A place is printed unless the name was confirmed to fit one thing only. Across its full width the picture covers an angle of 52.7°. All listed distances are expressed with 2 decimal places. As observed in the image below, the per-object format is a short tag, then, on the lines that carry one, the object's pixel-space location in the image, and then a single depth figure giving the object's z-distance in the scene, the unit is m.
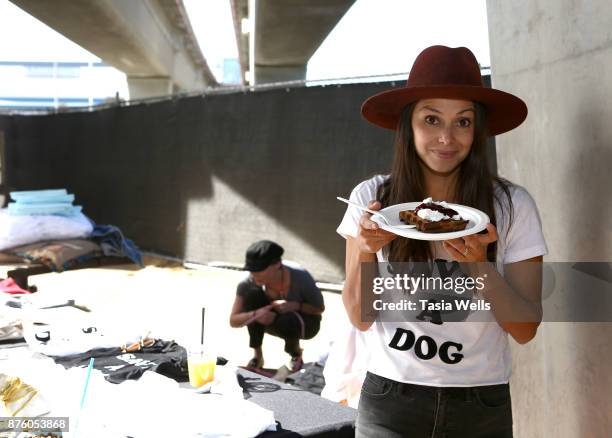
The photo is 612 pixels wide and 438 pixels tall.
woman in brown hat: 1.72
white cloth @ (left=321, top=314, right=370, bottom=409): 3.11
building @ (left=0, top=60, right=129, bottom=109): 42.66
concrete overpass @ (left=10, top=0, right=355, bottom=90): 10.77
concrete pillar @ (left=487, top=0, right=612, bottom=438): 1.95
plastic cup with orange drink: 2.40
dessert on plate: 1.72
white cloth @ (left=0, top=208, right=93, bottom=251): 9.79
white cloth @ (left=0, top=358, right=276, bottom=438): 1.90
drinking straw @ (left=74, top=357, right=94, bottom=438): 1.70
